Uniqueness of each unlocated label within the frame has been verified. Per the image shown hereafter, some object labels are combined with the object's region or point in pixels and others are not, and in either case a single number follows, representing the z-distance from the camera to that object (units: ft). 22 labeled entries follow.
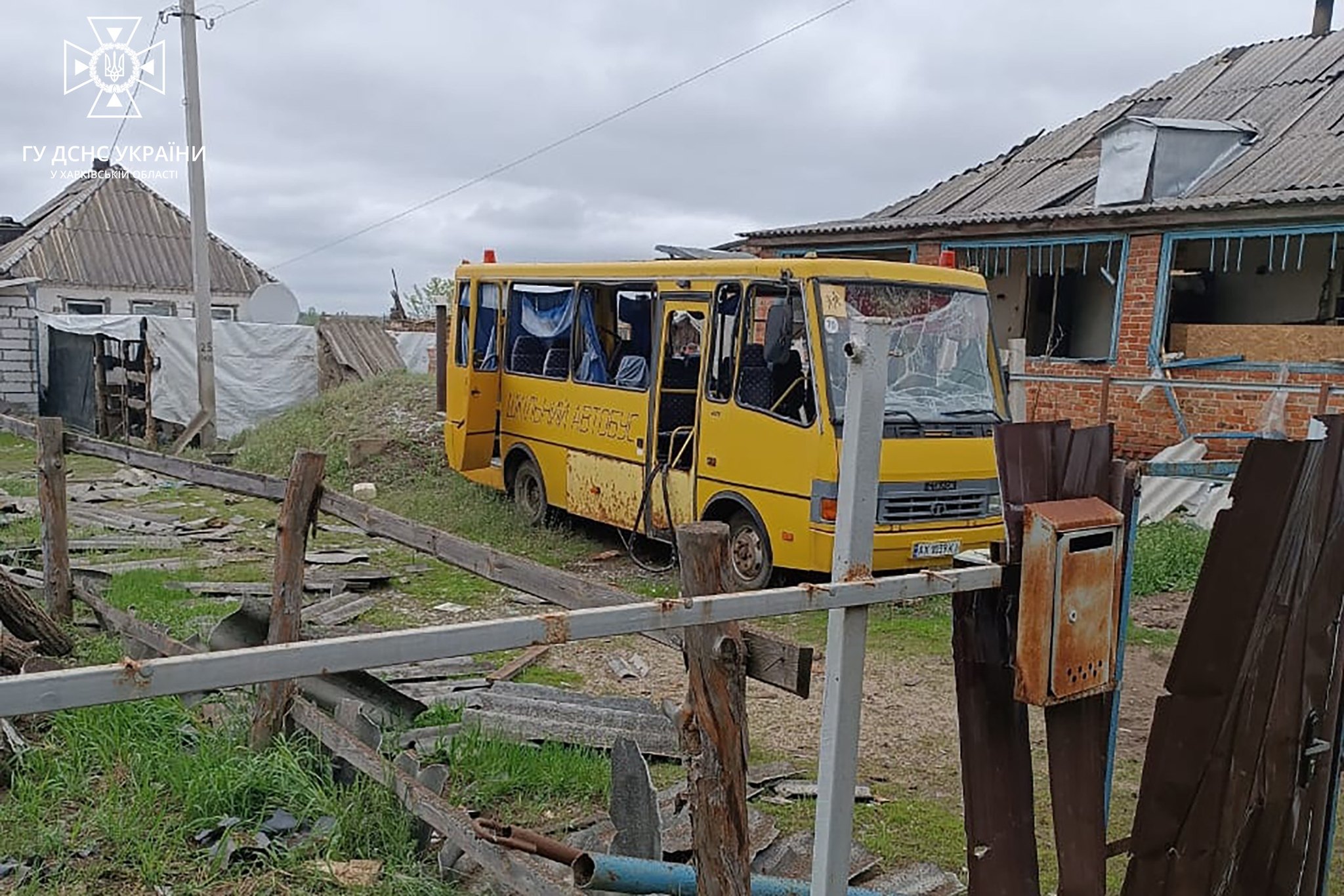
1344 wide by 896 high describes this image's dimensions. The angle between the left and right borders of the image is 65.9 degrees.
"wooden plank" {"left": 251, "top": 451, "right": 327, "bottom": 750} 13.55
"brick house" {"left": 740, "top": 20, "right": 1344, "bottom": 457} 35.09
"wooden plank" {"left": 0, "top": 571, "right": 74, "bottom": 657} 17.81
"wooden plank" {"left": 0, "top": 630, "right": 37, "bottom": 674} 16.42
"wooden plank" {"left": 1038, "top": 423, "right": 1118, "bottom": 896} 7.39
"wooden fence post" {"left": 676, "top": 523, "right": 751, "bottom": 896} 7.95
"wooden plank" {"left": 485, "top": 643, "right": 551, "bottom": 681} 19.57
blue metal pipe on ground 8.23
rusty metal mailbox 6.79
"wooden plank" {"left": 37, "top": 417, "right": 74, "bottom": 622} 20.57
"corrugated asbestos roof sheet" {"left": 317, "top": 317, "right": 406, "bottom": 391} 59.93
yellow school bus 23.82
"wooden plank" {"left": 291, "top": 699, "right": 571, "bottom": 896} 9.98
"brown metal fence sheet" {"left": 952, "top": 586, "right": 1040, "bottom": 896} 7.31
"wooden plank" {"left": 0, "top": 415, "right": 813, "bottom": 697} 8.03
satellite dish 67.10
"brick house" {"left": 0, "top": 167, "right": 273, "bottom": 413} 83.51
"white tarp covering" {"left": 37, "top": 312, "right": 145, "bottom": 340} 57.57
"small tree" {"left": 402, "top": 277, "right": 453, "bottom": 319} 119.78
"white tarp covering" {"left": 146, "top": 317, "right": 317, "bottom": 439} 55.83
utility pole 48.49
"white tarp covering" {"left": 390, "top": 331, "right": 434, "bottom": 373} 69.26
